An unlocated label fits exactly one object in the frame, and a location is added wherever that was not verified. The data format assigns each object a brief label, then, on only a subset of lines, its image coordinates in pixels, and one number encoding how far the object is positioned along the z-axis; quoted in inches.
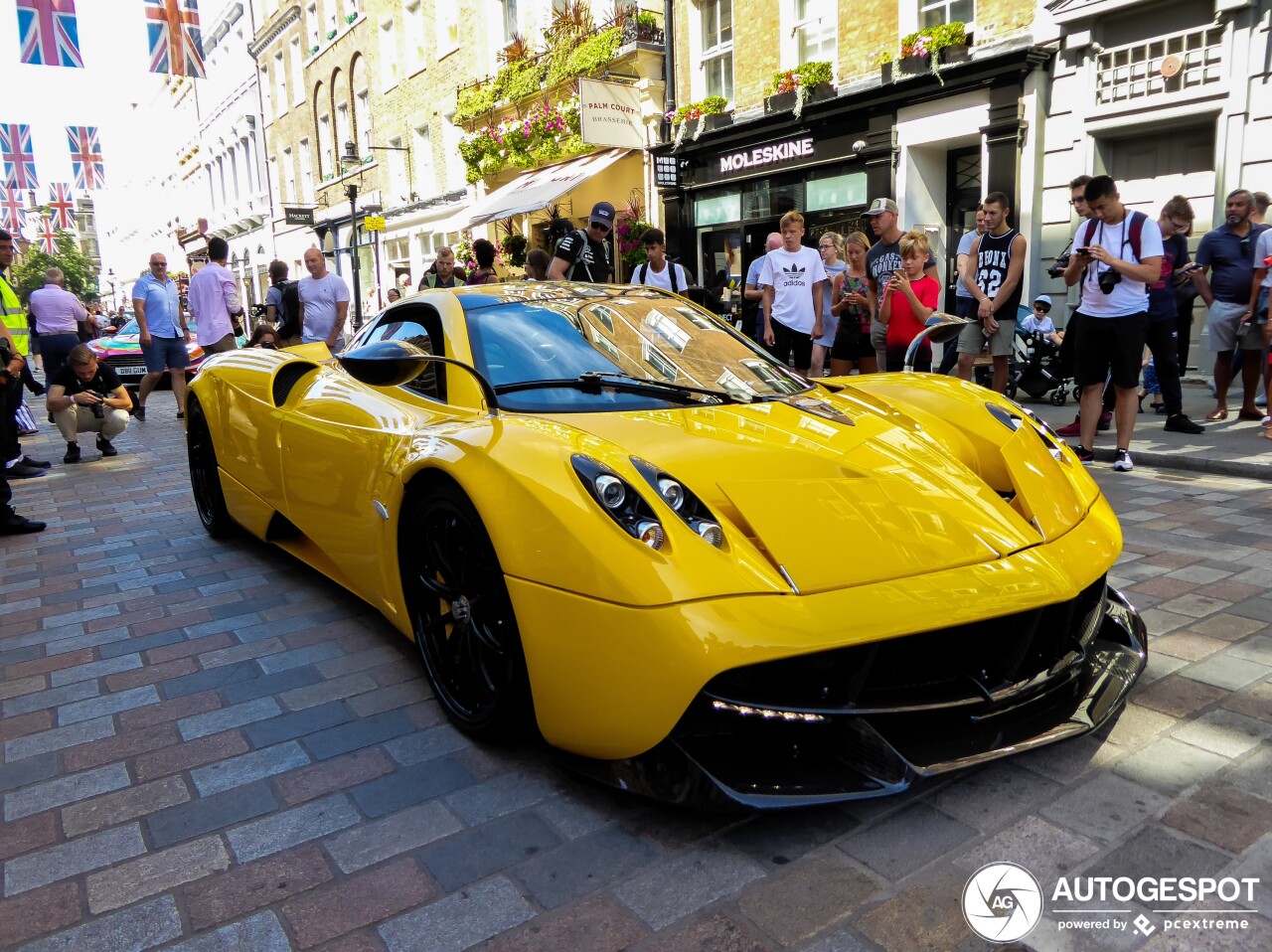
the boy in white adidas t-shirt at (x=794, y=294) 271.0
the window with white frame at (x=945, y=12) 438.3
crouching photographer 303.4
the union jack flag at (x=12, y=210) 1850.4
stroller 337.7
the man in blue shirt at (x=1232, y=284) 271.1
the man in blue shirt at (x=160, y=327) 378.3
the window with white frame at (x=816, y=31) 503.8
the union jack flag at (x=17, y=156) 1505.9
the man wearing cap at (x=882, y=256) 247.4
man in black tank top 242.8
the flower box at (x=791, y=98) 500.1
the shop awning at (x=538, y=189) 631.2
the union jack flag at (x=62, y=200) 2126.0
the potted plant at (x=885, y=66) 462.3
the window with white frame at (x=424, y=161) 946.7
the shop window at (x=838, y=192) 499.2
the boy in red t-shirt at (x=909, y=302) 235.0
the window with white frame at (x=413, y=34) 929.5
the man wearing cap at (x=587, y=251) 257.0
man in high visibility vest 201.6
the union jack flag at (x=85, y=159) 1713.8
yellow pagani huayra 73.1
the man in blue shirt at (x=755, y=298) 293.3
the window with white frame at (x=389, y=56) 987.9
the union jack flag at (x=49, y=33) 703.1
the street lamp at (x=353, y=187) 855.1
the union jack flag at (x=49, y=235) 2688.2
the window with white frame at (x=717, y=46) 575.2
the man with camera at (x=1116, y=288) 211.0
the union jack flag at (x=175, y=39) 1126.4
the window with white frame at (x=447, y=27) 858.1
